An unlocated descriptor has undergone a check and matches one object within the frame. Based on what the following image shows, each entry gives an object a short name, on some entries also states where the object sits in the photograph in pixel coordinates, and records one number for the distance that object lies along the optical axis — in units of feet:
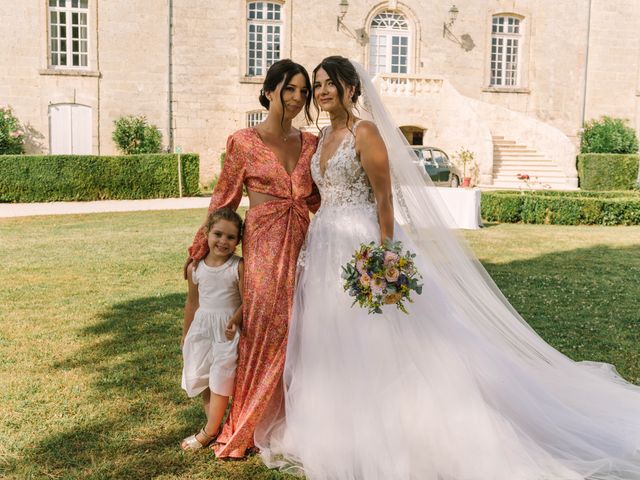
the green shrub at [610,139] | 73.82
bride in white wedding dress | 10.12
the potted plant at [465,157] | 64.39
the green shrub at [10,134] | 61.93
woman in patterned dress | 11.07
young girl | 11.23
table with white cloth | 39.83
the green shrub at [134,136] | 65.39
